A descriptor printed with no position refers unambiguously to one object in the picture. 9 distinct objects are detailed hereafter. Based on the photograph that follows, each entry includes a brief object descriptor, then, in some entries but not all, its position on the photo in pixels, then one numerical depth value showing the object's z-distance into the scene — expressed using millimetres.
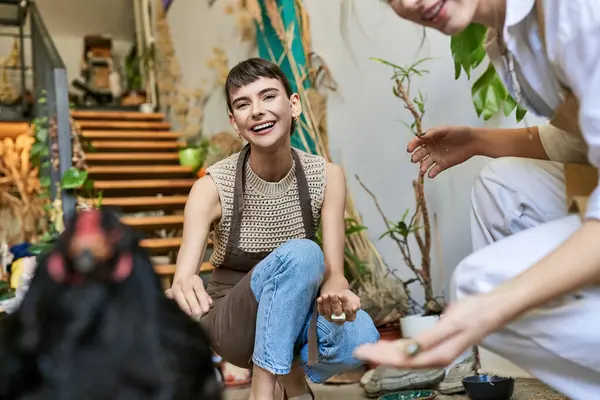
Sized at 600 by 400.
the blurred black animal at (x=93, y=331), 552
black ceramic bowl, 1517
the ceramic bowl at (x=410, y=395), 1766
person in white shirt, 687
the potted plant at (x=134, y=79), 6793
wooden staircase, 4293
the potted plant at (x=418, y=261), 2182
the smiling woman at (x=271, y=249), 1366
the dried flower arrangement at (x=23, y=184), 5332
